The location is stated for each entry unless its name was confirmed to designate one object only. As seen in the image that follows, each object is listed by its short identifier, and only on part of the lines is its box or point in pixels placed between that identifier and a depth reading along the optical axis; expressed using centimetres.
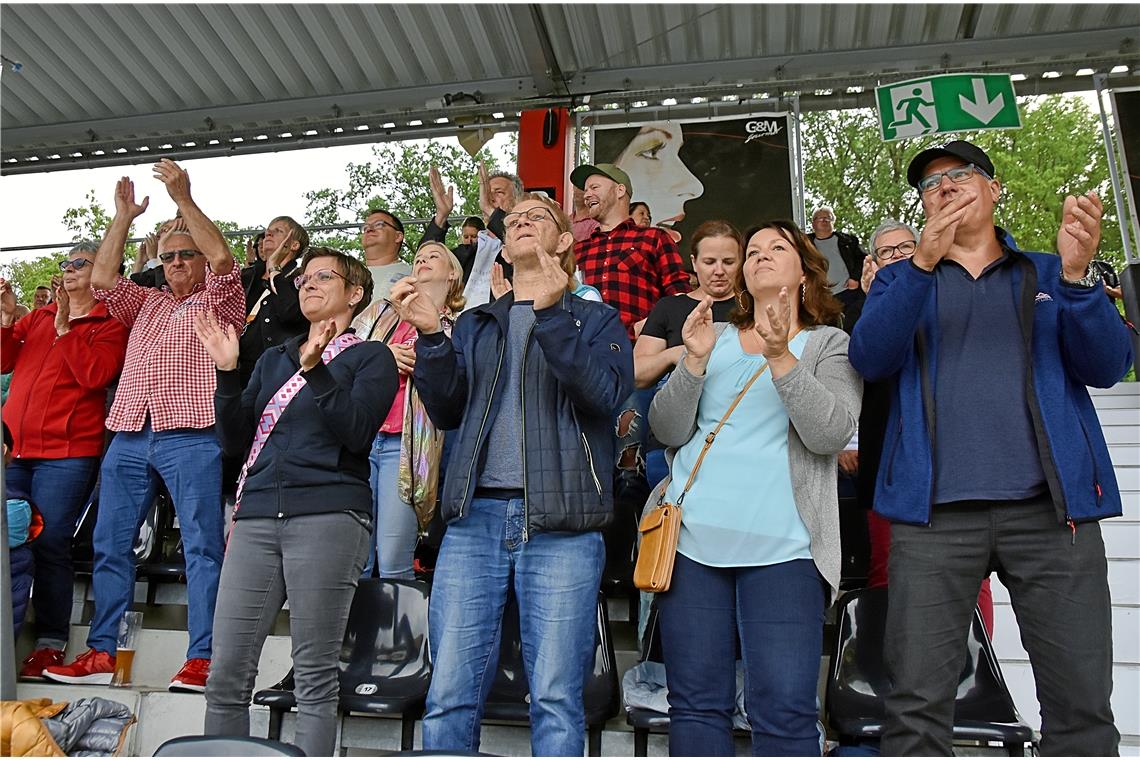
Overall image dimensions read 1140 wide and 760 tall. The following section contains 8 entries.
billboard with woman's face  762
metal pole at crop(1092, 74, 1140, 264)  742
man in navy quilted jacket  219
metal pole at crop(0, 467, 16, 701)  242
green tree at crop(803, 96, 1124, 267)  1061
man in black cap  200
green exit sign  661
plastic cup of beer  347
